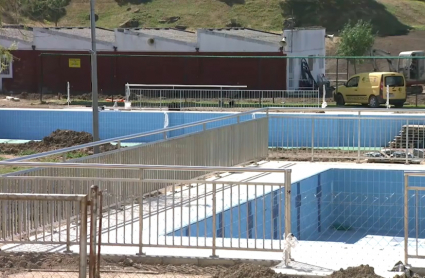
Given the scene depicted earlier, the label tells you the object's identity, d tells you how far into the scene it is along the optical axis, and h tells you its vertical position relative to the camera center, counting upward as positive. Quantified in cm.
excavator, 4772 -41
